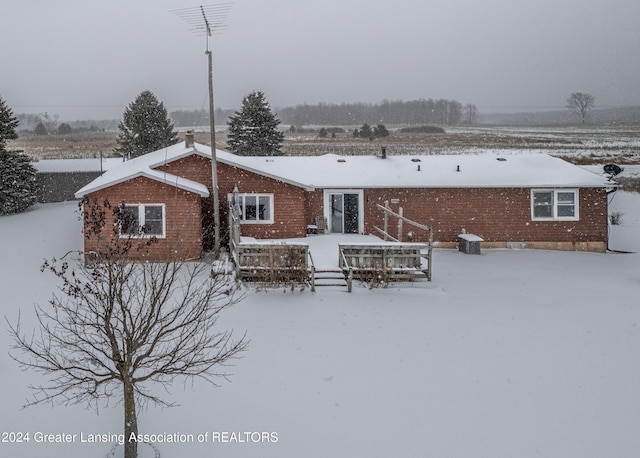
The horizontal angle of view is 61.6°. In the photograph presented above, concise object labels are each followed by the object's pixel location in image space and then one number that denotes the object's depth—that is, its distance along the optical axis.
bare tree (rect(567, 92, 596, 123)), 159.75
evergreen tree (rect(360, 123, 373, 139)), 86.38
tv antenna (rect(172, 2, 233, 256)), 20.58
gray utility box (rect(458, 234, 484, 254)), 22.78
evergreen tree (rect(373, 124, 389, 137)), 88.44
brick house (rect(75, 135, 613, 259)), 22.39
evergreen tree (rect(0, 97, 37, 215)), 32.44
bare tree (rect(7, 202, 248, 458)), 7.15
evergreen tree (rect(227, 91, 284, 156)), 45.88
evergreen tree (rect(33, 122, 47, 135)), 124.56
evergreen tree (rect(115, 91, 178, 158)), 46.81
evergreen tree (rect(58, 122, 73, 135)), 126.50
